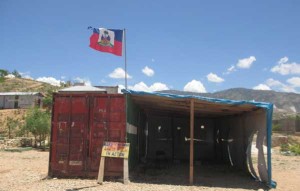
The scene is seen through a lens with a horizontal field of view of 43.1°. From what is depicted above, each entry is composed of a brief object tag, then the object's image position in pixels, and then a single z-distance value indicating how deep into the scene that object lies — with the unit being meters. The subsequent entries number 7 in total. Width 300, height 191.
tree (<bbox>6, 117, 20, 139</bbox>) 33.82
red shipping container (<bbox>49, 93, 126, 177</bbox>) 12.61
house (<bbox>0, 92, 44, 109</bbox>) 56.94
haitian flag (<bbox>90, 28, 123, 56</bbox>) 16.20
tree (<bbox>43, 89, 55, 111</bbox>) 55.44
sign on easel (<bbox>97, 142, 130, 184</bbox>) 12.02
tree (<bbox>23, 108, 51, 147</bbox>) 28.59
